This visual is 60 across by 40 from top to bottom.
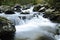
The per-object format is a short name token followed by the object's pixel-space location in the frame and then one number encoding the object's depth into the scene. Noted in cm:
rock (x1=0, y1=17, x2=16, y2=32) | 391
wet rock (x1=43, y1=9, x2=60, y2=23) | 662
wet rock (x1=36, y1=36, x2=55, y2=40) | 419
